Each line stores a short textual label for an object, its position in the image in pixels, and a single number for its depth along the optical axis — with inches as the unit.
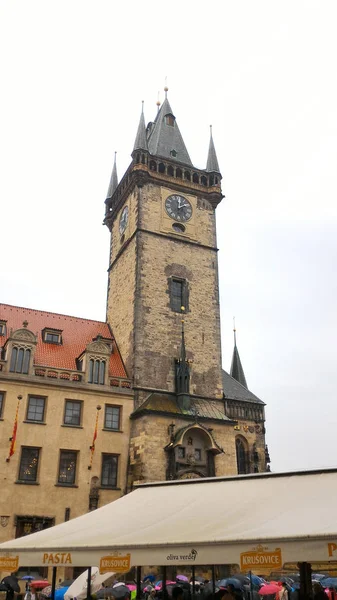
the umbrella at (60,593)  598.0
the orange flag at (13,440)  973.8
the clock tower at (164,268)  1200.8
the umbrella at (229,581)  636.0
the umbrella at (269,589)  676.9
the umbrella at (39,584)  629.9
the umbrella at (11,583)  555.8
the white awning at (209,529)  287.0
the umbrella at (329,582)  823.8
